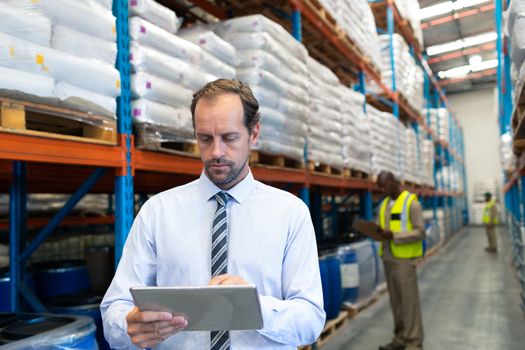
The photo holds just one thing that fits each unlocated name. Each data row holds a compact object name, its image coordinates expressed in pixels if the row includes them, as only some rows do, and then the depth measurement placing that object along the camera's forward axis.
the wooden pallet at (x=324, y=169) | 4.96
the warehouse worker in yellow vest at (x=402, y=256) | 4.54
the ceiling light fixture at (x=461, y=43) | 20.05
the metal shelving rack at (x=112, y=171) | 2.18
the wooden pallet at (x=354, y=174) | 6.24
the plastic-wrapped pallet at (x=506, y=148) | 9.55
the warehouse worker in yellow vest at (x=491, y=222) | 12.35
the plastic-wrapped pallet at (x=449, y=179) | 17.61
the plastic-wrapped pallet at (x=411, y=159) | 9.80
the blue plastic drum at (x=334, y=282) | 5.14
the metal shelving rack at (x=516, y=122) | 3.72
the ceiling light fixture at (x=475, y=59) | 22.00
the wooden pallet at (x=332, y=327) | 4.91
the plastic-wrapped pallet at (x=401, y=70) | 9.22
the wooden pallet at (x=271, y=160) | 4.23
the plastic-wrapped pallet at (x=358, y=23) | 5.77
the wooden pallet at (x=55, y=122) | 1.89
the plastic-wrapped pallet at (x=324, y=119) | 5.02
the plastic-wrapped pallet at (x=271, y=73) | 3.72
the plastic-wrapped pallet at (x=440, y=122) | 16.47
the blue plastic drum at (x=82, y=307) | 2.78
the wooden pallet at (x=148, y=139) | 2.67
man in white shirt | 1.47
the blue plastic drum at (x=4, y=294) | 3.07
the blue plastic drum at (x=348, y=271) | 5.46
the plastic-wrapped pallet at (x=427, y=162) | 12.51
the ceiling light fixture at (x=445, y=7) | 16.67
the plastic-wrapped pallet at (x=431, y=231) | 12.28
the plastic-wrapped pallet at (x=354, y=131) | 5.96
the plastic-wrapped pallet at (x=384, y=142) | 7.43
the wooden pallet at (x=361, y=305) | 5.69
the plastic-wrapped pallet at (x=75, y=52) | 1.93
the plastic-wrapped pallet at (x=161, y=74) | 2.64
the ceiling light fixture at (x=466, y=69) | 22.88
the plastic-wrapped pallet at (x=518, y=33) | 2.43
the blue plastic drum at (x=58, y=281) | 3.50
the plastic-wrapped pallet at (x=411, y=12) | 9.96
